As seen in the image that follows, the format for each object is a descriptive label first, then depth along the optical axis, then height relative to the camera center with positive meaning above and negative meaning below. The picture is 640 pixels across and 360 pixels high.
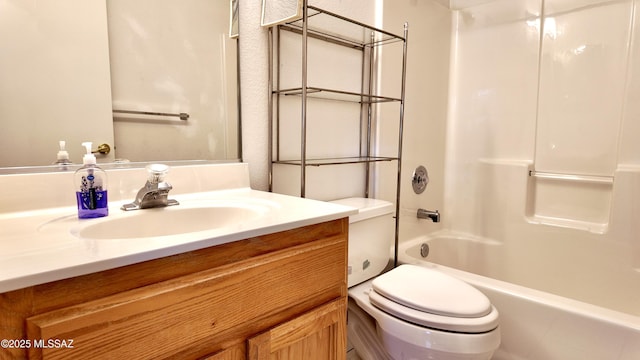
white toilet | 1.05 -0.50
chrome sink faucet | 0.94 -0.12
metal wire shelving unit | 1.34 +0.26
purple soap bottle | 0.82 -0.10
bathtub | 1.08 -0.57
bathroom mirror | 0.90 +0.20
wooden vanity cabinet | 0.50 -0.28
